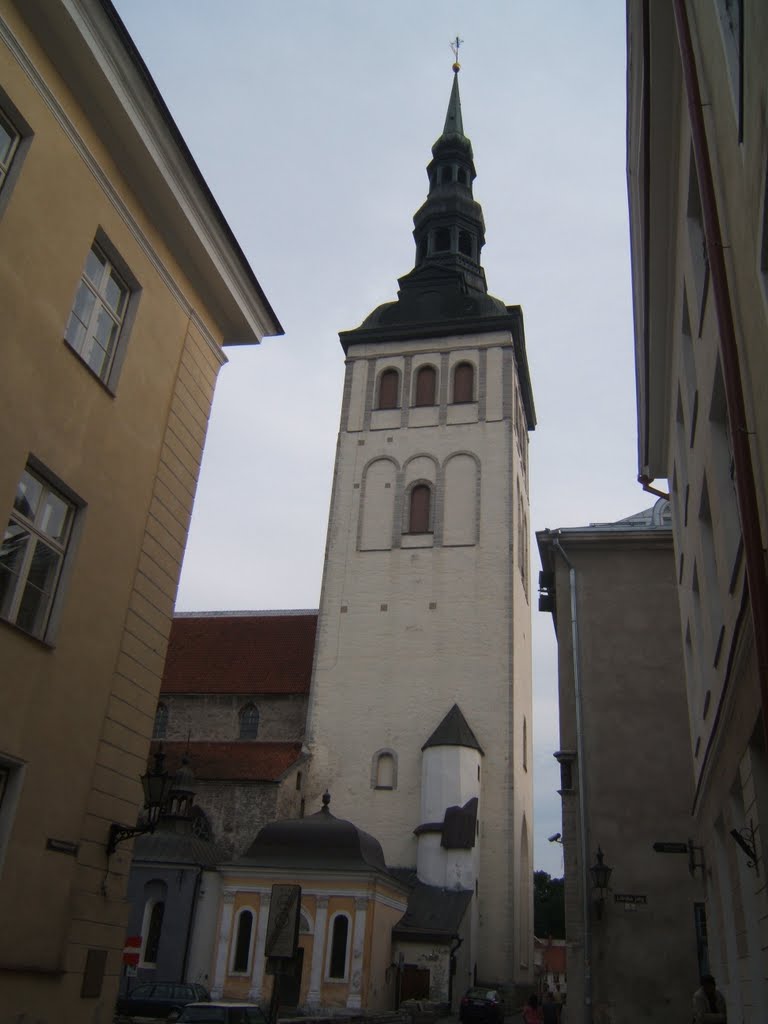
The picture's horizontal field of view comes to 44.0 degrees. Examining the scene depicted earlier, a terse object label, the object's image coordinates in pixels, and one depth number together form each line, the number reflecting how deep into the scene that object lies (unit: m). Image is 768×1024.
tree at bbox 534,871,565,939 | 55.12
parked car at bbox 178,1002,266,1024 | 11.88
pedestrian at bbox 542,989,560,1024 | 16.43
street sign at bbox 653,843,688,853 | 13.12
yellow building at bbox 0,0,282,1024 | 6.61
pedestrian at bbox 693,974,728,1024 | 9.48
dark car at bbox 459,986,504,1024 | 19.70
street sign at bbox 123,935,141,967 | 12.72
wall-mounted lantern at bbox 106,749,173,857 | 8.48
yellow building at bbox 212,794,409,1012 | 20.95
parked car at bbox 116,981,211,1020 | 17.38
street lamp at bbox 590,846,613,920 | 15.31
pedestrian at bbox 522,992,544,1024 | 16.25
